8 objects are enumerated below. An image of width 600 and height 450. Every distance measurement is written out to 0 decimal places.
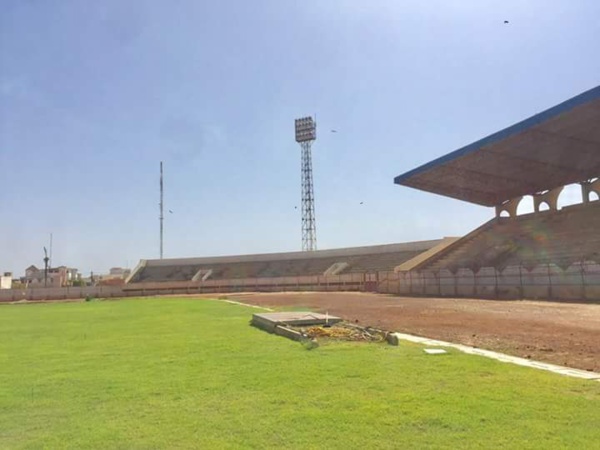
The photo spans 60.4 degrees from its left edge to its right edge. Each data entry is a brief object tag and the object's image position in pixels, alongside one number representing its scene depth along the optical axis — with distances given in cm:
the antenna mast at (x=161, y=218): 8606
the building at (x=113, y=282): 8091
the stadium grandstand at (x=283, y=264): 6606
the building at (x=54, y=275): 11125
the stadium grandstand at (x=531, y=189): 3064
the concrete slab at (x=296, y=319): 1438
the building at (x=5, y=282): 10061
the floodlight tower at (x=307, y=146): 7831
